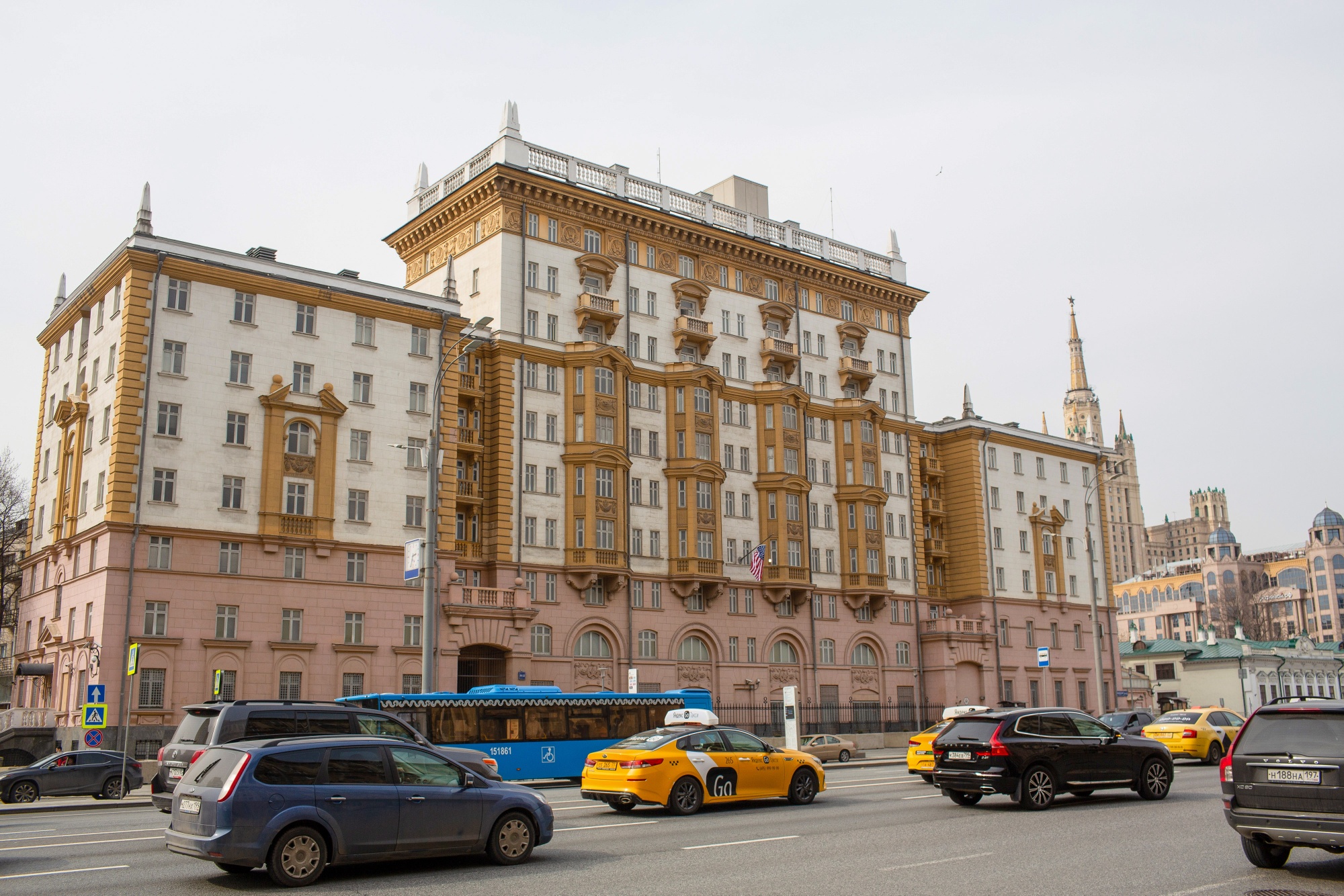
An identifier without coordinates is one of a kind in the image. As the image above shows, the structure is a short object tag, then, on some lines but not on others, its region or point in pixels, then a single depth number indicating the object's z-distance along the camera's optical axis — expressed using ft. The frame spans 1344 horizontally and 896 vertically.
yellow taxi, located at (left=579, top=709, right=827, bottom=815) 69.15
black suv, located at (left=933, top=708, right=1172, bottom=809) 68.08
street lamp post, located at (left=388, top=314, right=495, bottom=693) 97.86
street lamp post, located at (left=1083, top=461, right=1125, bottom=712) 157.38
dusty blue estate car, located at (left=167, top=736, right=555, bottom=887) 42.52
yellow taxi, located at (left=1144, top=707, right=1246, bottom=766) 110.52
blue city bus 104.94
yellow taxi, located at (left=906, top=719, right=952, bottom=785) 95.14
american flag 191.52
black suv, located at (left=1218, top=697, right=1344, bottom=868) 43.37
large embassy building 148.15
